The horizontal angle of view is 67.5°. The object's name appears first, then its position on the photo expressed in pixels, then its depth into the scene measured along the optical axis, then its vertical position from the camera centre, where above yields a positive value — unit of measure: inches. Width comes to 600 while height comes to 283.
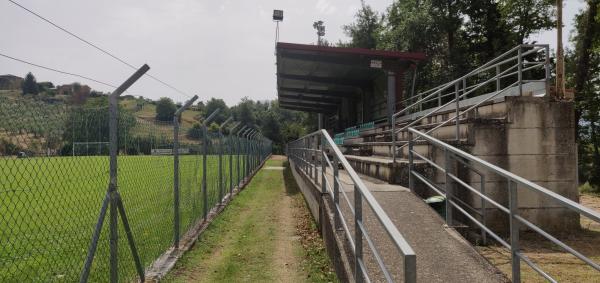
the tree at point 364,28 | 1747.0 +473.6
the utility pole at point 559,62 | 297.4 +62.6
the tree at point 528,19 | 1117.7 +324.2
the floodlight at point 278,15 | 976.3 +295.8
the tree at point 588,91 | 767.2 +115.0
